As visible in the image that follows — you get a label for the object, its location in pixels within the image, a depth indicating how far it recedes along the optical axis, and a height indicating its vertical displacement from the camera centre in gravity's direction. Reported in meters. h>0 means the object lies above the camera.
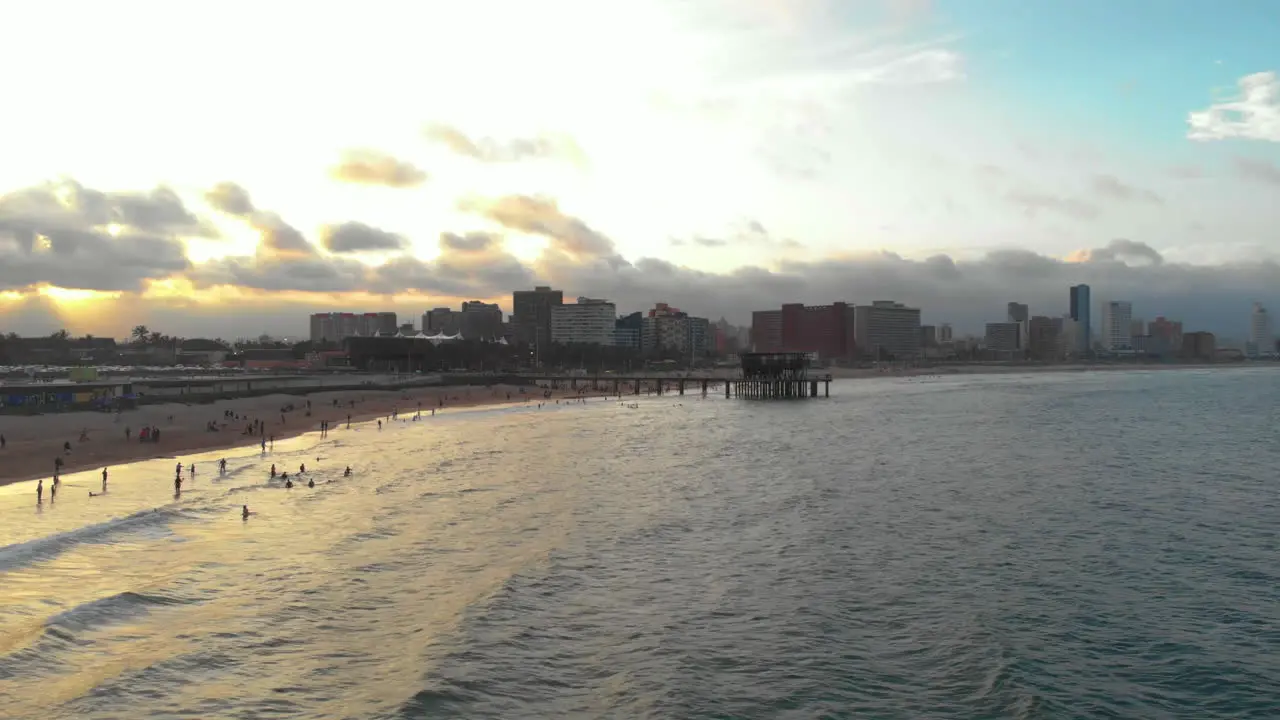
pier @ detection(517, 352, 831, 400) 122.50 -2.89
